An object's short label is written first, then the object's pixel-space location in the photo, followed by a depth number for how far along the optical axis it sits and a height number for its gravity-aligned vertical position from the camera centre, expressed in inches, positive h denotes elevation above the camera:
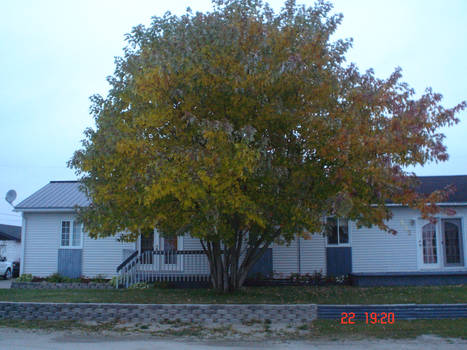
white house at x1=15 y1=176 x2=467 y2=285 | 666.8 -8.4
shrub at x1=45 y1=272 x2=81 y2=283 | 683.3 -47.2
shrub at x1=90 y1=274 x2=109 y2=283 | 685.3 -47.8
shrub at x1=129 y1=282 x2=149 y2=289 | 630.7 -52.8
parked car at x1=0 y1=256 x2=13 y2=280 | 927.2 -43.1
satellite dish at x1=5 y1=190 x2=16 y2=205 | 789.9 +85.1
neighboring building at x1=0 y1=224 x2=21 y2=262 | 1157.1 +4.0
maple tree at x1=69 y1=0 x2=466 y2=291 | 387.9 +98.4
